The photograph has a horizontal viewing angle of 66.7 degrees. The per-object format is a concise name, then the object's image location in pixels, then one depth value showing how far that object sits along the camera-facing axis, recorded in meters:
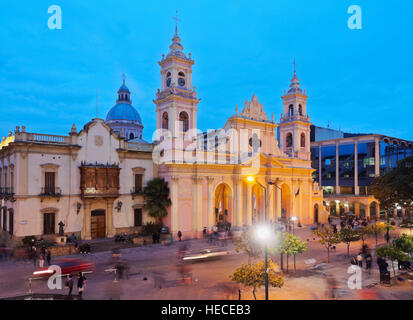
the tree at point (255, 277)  15.94
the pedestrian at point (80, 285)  17.12
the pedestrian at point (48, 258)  24.90
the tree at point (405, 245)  21.92
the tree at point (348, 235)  26.08
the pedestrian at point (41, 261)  24.10
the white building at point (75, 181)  29.75
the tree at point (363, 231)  28.22
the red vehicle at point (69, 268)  21.40
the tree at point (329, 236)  25.46
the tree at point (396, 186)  31.38
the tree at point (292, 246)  22.19
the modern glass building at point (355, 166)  61.56
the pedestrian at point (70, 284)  17.45
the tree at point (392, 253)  20.78
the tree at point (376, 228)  29.42
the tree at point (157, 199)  36.12
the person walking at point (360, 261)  23.64
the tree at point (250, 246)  22.29
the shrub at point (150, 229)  35.38
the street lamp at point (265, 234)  15.22
